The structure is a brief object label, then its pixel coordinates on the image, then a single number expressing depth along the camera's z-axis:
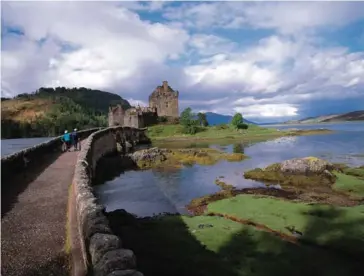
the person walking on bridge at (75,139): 34.37
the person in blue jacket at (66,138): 33.50
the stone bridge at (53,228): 7.03
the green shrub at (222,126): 115.28
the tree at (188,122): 106.06
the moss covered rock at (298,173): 30.42
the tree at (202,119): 129.25
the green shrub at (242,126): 116.84
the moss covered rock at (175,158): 45.97
